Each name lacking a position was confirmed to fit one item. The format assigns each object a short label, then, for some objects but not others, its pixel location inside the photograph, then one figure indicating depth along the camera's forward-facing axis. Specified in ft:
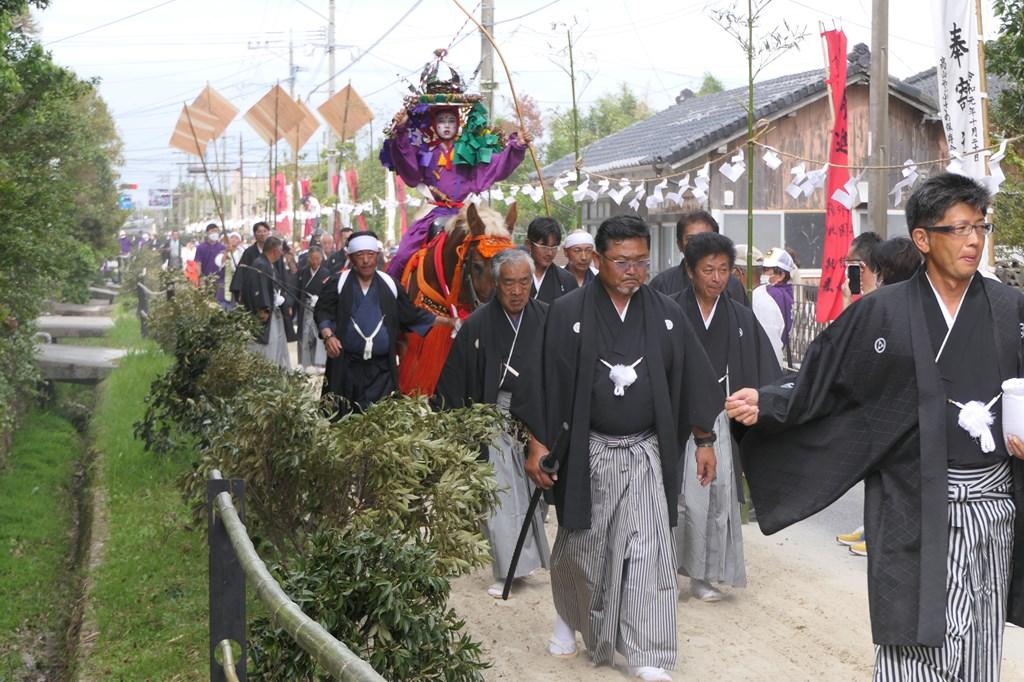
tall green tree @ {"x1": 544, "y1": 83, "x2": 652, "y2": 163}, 121.90
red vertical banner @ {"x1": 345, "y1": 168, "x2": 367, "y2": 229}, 115.15
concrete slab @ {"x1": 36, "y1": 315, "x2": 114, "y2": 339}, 80.33
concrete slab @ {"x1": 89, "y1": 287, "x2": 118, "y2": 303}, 138.21
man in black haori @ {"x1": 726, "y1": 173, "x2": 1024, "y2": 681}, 14.67
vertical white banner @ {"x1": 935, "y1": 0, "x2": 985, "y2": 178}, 35.78
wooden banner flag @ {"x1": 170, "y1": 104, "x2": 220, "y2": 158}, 62.54
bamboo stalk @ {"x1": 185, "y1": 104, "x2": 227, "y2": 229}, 52.16
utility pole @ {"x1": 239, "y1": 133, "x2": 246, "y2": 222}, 202.81
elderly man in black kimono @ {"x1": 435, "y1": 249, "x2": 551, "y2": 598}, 26.50
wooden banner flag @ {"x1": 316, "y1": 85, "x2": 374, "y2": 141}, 80.53
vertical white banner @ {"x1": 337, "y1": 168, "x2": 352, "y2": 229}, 91.88
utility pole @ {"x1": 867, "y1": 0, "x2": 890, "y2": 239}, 46.11
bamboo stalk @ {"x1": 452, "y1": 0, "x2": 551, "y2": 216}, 37.25
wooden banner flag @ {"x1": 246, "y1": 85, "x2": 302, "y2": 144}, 76.74
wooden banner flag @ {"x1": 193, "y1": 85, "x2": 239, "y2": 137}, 63.31
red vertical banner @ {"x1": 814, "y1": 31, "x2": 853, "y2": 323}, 42.16
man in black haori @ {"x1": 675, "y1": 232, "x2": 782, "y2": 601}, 25.49
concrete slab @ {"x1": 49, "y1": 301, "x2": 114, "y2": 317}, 104.76
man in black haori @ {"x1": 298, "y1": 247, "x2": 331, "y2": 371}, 60.44
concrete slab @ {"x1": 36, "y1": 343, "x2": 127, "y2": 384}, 61.16
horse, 30.50
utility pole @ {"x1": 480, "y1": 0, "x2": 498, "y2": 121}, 55.11
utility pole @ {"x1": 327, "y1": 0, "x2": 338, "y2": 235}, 122.68
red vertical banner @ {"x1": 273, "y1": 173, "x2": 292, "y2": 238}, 146.41
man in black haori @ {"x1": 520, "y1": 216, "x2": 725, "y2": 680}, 20.93
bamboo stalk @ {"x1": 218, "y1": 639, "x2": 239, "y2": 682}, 12.91
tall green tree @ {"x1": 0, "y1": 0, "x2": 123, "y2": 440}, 34.78
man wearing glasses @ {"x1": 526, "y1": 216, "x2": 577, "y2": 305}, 33.32
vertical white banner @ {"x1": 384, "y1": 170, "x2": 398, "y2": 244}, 105.29
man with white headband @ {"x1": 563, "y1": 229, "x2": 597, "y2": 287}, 35.32
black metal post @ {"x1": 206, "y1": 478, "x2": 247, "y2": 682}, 13.20
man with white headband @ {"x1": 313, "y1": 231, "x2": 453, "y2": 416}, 33.32
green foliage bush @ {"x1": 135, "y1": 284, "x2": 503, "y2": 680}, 14.82
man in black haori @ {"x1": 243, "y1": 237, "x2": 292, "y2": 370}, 54.95
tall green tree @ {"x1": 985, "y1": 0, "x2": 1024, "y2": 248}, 35.55
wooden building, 67.87
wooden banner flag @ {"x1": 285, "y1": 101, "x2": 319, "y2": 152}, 80.89
